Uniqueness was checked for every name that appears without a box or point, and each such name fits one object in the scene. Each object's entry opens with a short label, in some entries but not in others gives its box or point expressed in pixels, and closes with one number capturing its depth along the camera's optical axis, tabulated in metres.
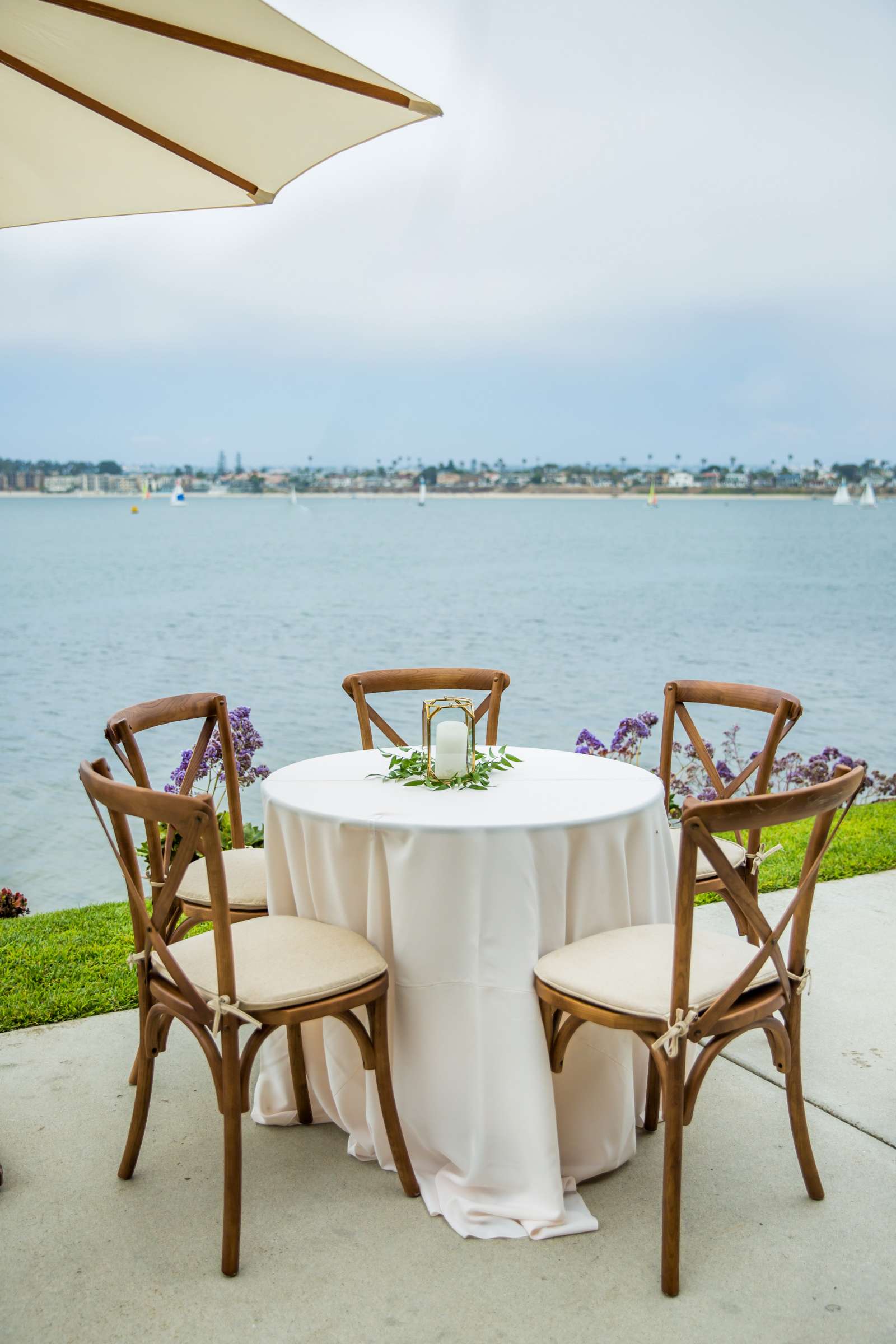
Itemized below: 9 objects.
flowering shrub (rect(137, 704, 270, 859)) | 5.09
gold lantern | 2.77
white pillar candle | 2.76
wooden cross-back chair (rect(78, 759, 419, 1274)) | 2.13
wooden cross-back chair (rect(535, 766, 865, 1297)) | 2.04
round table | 2.34
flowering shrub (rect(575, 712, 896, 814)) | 5.40
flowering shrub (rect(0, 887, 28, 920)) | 4.67
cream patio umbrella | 2.19
